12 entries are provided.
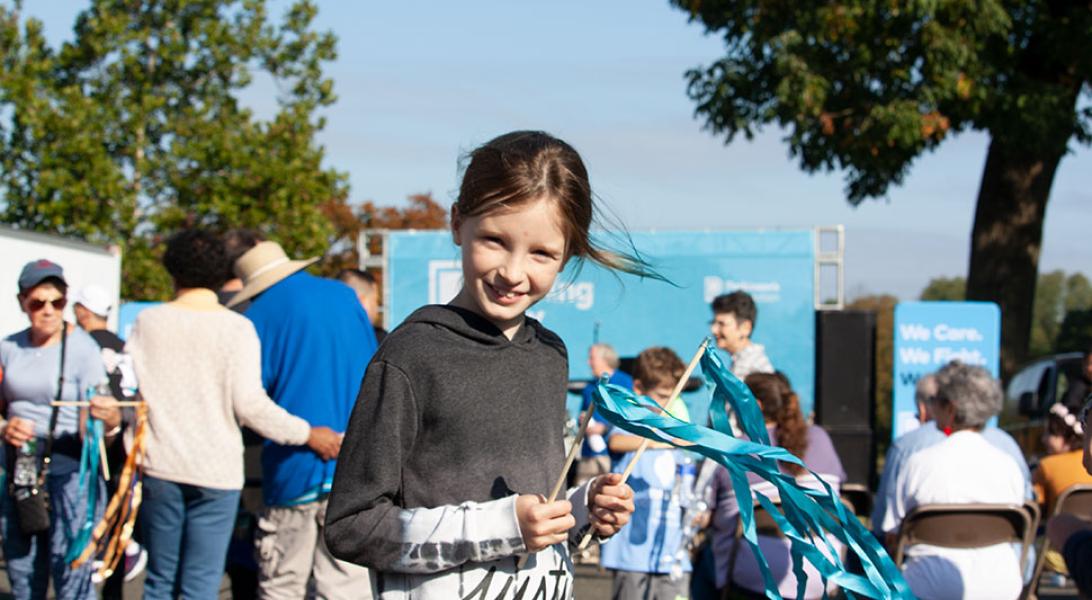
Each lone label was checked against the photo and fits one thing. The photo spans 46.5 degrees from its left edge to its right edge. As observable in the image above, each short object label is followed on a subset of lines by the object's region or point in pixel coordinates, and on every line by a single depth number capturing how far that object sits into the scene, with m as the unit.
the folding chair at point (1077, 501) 6.17
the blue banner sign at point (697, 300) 12.89
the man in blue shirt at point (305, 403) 4.75
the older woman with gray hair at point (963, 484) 4.97
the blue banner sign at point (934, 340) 11.71
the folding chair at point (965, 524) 5.02
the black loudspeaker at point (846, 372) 12.42
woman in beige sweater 4.91
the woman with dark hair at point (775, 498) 5.20
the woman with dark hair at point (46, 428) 5.80
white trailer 11.88
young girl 2.16
